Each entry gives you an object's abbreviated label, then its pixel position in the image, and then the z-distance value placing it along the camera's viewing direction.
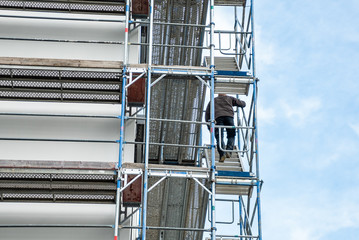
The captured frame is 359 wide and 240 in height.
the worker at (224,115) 16.03
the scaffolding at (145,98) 14.21
